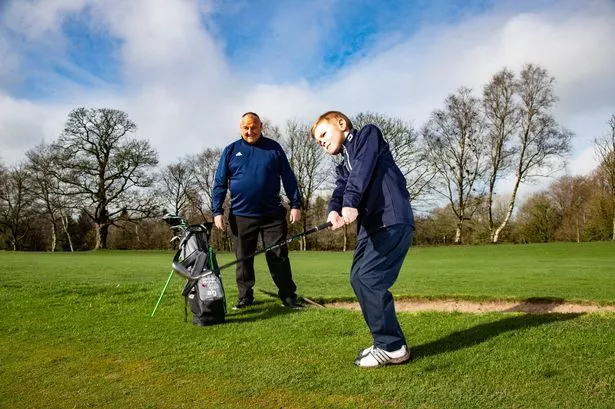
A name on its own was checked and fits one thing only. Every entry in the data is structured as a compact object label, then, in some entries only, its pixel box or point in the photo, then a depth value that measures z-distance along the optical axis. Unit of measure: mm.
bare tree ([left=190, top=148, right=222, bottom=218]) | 57825
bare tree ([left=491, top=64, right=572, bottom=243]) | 40125
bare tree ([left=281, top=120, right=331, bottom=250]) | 49812
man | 6199
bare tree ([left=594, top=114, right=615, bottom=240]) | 40781
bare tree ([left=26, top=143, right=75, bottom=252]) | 46969
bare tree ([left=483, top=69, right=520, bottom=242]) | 41406
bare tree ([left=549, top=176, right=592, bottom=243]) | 50281
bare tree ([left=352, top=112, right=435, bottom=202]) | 45531
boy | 3568
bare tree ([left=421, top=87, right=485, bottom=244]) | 43781
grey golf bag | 4973
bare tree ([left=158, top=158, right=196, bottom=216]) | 58844
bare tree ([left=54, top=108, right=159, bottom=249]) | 46094
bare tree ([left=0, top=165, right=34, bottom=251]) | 55281
